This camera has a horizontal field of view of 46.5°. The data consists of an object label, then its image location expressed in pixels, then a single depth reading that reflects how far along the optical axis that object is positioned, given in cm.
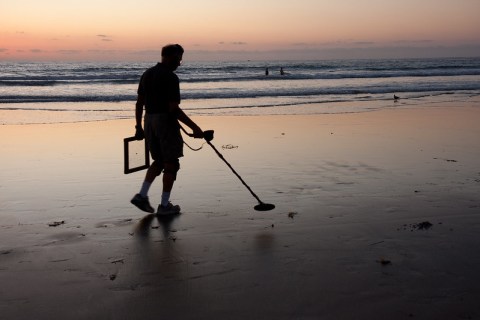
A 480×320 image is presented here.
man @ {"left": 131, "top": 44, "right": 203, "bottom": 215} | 550
